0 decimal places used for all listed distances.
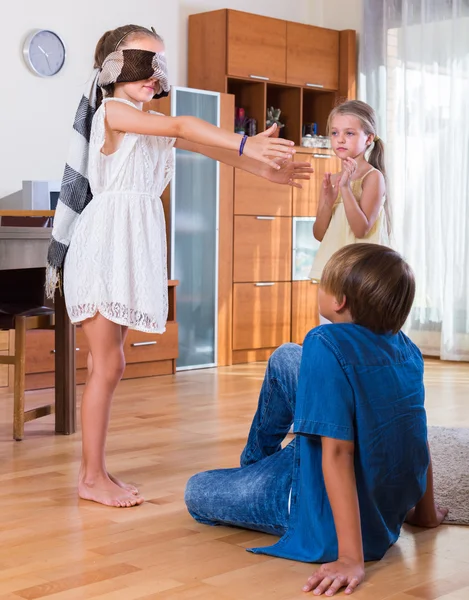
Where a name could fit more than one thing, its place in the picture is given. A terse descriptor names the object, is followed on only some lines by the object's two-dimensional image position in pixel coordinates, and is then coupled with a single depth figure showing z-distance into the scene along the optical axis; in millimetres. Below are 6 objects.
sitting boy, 1846
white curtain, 5766
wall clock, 4922
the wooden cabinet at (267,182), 5605
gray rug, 2412
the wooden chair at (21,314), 3332
